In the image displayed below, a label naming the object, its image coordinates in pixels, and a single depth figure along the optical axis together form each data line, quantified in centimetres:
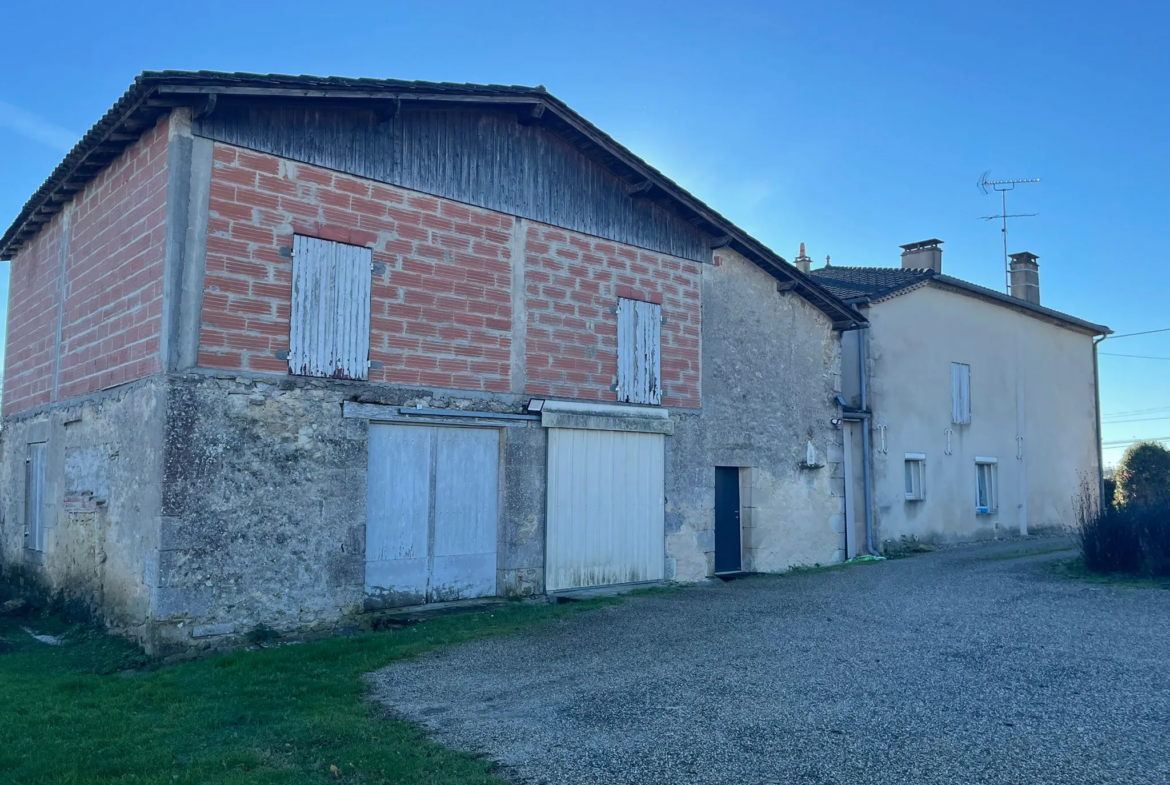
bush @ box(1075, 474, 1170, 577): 1243
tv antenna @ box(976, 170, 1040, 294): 2392
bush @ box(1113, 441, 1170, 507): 2372
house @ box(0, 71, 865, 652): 864
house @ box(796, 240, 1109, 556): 1727
